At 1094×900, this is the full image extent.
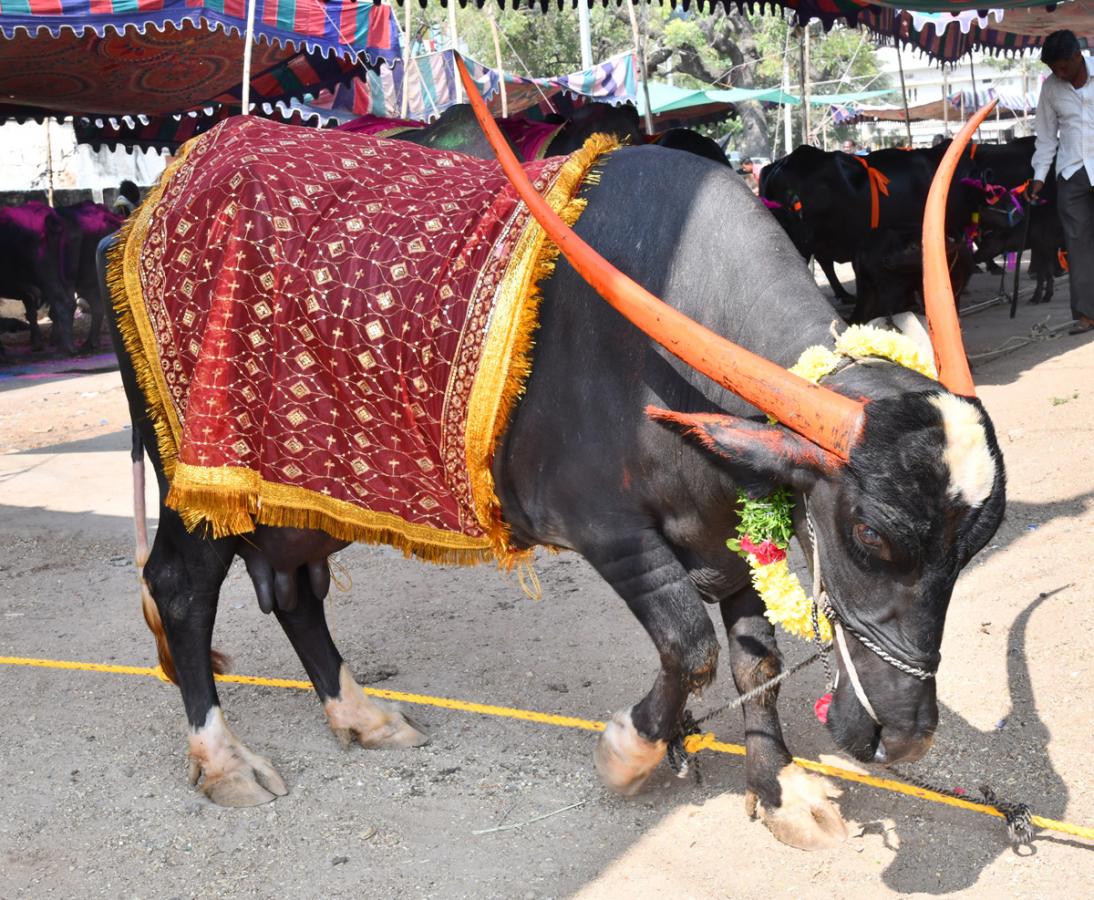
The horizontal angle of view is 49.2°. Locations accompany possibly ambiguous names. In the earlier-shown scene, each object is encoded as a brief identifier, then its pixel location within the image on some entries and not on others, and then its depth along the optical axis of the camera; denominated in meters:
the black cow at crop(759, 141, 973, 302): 8.55
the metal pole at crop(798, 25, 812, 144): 11.52
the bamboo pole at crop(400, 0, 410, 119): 6.02
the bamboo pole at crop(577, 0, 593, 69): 15.79
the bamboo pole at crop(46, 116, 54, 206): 13.23
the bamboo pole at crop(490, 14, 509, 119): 4.55
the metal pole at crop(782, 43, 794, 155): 21.73
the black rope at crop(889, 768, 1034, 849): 2.53
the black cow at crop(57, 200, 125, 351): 11.73
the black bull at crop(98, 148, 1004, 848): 2.03
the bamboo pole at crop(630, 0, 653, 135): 6.51
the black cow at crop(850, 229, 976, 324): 7.94
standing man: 7.55
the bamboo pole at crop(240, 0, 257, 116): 4.22
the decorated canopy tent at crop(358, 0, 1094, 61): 6.93
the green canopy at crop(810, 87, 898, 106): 23.91
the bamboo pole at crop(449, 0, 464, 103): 4.66
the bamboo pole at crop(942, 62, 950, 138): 15.21
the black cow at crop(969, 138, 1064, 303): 9.14
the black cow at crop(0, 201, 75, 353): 11.41
